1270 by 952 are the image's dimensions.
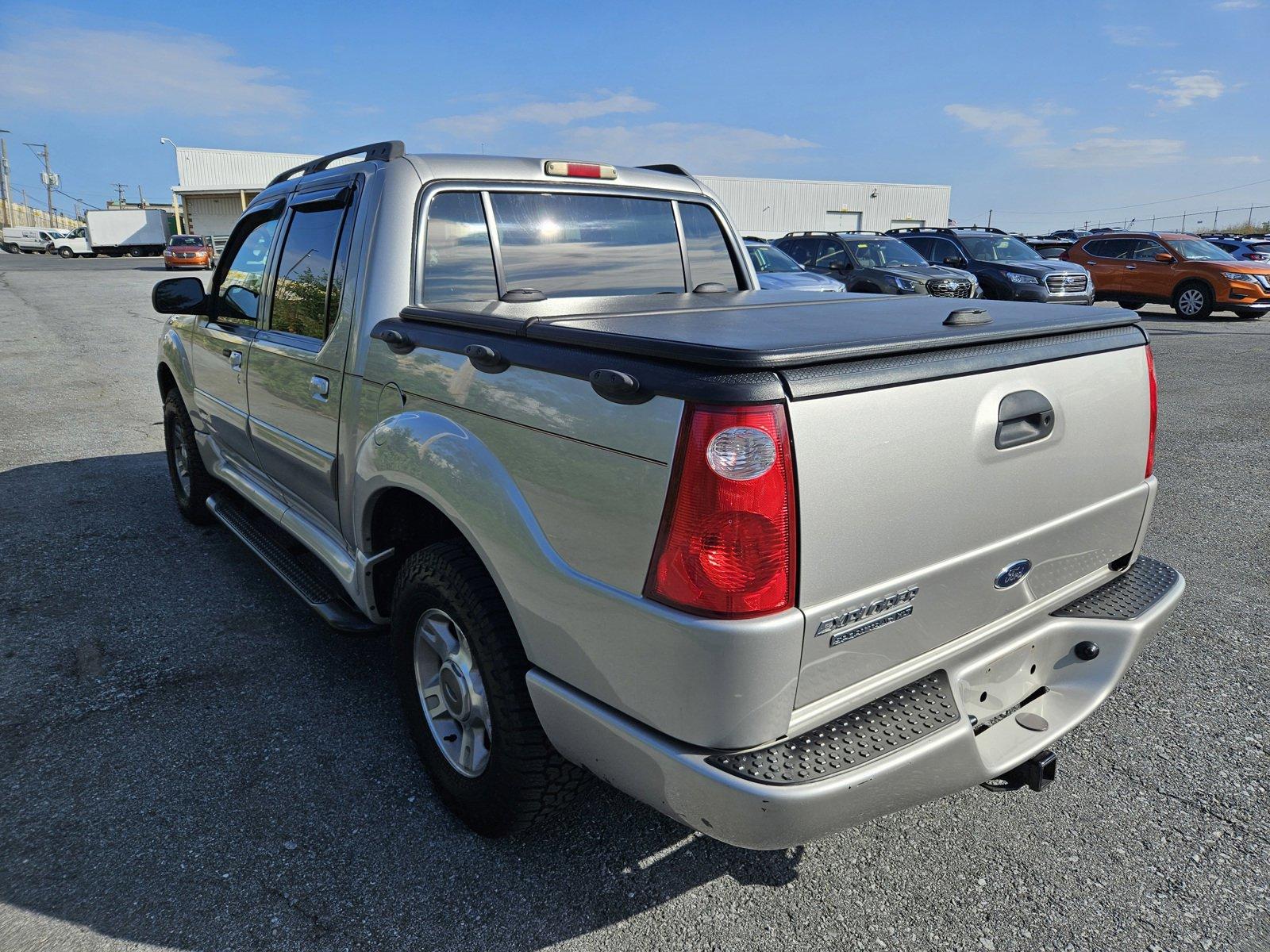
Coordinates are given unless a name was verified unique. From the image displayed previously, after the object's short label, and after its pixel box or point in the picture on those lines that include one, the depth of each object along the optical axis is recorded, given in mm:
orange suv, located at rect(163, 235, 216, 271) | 34750
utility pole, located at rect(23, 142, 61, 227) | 91312
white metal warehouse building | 50469
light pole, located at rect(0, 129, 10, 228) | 83438
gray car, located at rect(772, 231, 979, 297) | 13797
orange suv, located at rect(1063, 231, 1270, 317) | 17031
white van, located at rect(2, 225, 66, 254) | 56938
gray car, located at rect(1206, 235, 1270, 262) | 22977
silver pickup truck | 1755
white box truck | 50031
